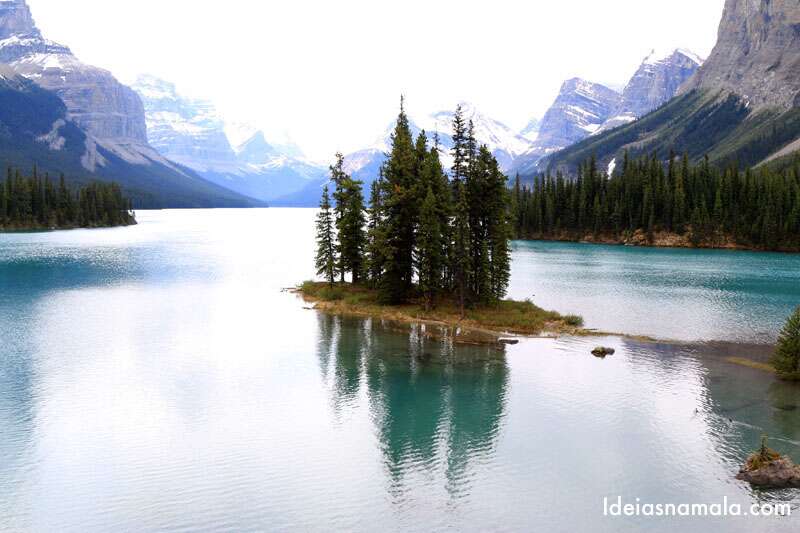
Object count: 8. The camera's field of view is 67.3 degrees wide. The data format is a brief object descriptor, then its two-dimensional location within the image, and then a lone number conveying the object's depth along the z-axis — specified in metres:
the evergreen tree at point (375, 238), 70.88
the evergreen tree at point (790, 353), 44.00
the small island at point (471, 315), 61.88
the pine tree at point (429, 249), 64.75
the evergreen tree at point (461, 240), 64.06
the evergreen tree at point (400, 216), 69.81
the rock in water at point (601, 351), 52.62
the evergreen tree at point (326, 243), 81.25
